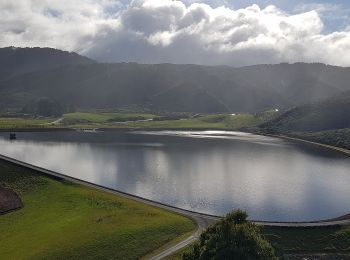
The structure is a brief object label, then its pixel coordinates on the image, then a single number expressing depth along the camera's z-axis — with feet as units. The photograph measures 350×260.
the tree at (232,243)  143.74
